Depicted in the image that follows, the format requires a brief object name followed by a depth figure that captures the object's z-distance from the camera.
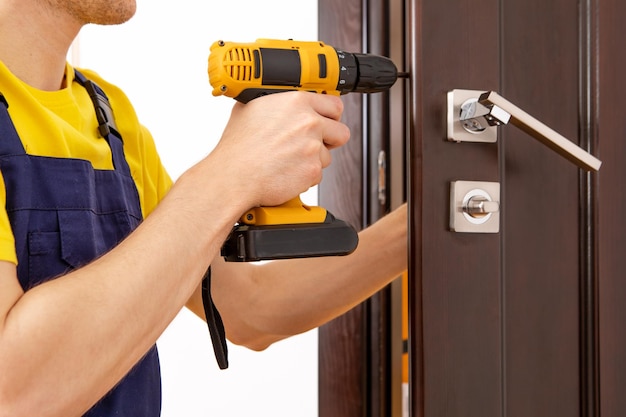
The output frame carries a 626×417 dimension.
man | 0.61
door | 0.78
